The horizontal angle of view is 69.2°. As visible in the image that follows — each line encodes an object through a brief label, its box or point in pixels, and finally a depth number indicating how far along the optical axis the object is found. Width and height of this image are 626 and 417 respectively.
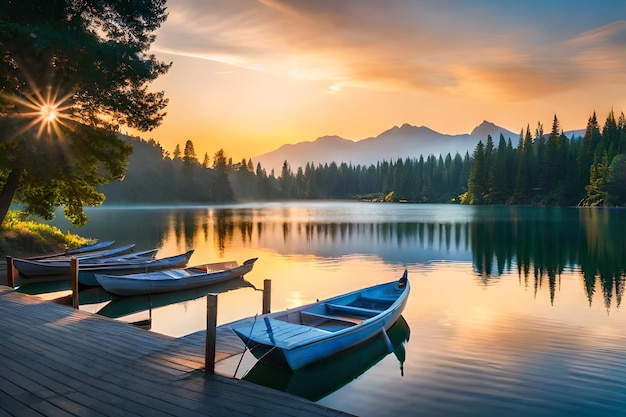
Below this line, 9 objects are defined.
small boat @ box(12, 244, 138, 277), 20.05
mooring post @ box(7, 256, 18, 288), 15.53
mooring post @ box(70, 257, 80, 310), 13.20
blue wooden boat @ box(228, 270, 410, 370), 9.25
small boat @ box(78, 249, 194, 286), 18.61
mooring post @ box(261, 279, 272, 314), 12.45
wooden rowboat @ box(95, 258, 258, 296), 17.12
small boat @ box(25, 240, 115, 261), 22.77
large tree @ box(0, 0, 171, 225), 14.24
